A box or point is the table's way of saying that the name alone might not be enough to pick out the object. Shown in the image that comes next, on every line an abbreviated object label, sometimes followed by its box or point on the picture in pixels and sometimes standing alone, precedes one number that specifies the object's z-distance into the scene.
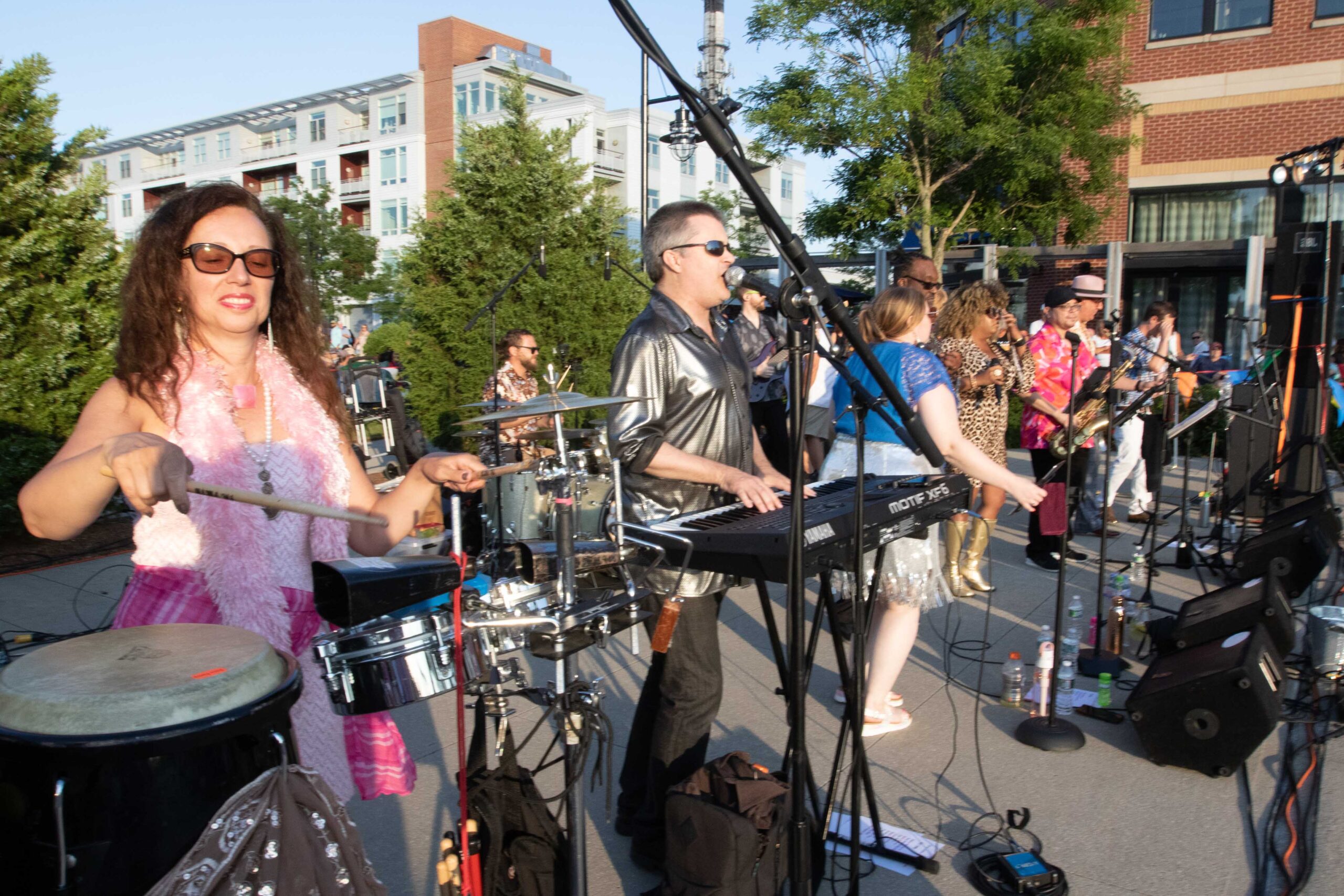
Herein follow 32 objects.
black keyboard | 2.23
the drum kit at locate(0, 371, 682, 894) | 1.35
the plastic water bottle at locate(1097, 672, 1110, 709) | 4.20
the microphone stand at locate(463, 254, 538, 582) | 2.89
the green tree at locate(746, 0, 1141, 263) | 14.45
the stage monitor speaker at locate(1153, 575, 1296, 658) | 3.91
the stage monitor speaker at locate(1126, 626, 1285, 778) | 3.38
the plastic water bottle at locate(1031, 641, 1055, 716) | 4.10
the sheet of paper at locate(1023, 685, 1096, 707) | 4.25
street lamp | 8.75
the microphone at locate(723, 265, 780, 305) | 2.33
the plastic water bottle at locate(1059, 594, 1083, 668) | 4.60
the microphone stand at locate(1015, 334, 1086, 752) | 3.82
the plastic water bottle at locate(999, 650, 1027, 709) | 4.34
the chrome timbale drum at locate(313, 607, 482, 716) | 1.74
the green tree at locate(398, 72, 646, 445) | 11.16
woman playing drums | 1.90
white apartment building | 49.56
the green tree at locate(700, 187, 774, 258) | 31.94
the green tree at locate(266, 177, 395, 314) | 32.62
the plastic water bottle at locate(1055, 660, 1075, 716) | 4.21
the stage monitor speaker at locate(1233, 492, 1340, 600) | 4.83
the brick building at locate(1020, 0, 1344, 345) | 15.95
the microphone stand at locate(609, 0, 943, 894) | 2.04
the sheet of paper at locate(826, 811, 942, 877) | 3.02
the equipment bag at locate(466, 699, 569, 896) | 2.20
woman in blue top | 3.66
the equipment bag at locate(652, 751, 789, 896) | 2.37
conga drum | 1.34
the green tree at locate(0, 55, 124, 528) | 7.07
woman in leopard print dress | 5.81
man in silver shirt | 2.73
